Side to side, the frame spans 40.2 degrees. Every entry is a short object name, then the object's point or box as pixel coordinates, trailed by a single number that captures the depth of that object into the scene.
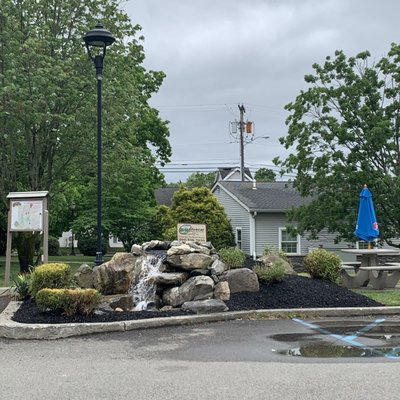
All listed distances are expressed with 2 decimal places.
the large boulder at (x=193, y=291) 10.44
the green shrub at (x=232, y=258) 11.36
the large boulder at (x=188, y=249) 11.30
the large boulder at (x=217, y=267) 10.99
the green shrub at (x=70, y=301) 8.91
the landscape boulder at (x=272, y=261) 11.82
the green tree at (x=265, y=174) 95.10
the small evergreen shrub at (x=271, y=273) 11.10
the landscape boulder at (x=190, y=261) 11.08
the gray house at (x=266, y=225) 28.70
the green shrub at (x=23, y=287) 10.88
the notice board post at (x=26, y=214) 12.95
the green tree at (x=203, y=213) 27.27
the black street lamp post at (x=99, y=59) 11.74
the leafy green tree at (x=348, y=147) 20.28
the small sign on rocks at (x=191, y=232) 12.76
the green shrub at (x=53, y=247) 41.57
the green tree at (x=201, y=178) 73.84
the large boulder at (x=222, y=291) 10.49
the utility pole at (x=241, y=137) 42.32
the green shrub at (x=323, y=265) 12.16
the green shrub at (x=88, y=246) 39.41
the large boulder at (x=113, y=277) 11.41
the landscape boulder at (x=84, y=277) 11.37
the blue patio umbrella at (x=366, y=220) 14.55
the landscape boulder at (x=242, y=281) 10.91
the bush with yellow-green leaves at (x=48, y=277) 9.95
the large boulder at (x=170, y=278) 11.02
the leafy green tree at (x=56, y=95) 17.20
